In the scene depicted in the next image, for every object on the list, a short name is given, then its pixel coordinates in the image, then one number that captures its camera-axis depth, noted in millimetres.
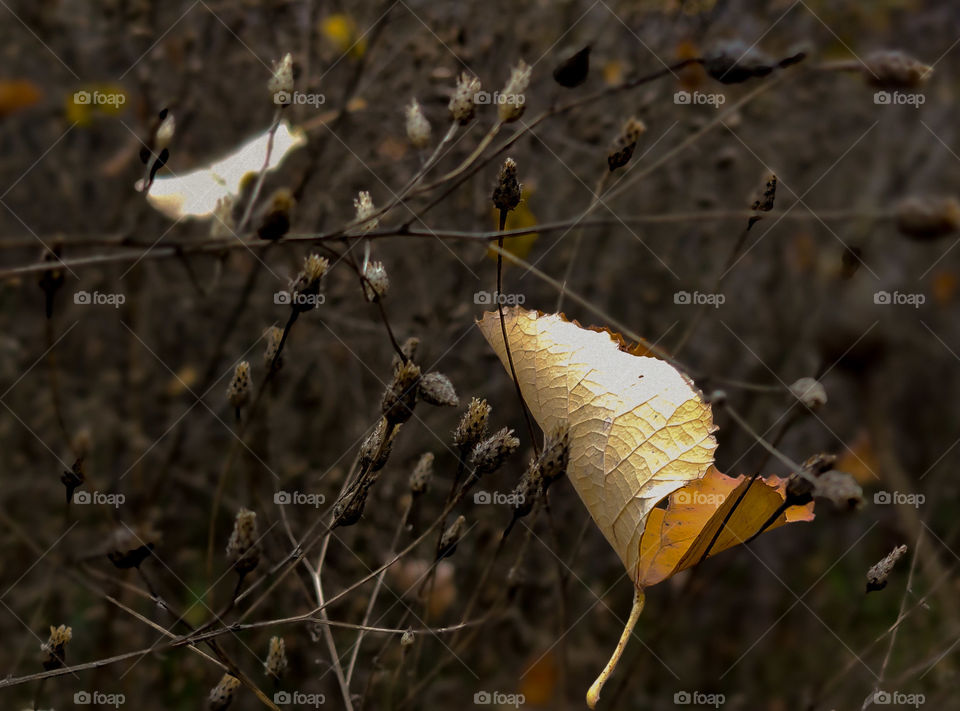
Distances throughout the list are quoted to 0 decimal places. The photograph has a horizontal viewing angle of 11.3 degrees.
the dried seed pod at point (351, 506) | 1070
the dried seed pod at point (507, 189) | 1079
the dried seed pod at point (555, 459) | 1058
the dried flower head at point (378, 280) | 1087
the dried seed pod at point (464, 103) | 1096
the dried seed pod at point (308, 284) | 1071
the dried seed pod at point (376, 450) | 1070
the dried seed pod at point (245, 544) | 1075
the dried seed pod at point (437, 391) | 1076
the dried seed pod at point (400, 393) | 1073
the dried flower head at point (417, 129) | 1122
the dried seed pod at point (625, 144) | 1100
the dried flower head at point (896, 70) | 1073
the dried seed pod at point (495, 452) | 1073
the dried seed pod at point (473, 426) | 1073
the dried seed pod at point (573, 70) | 1116
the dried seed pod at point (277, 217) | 1064
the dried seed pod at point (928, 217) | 1041
